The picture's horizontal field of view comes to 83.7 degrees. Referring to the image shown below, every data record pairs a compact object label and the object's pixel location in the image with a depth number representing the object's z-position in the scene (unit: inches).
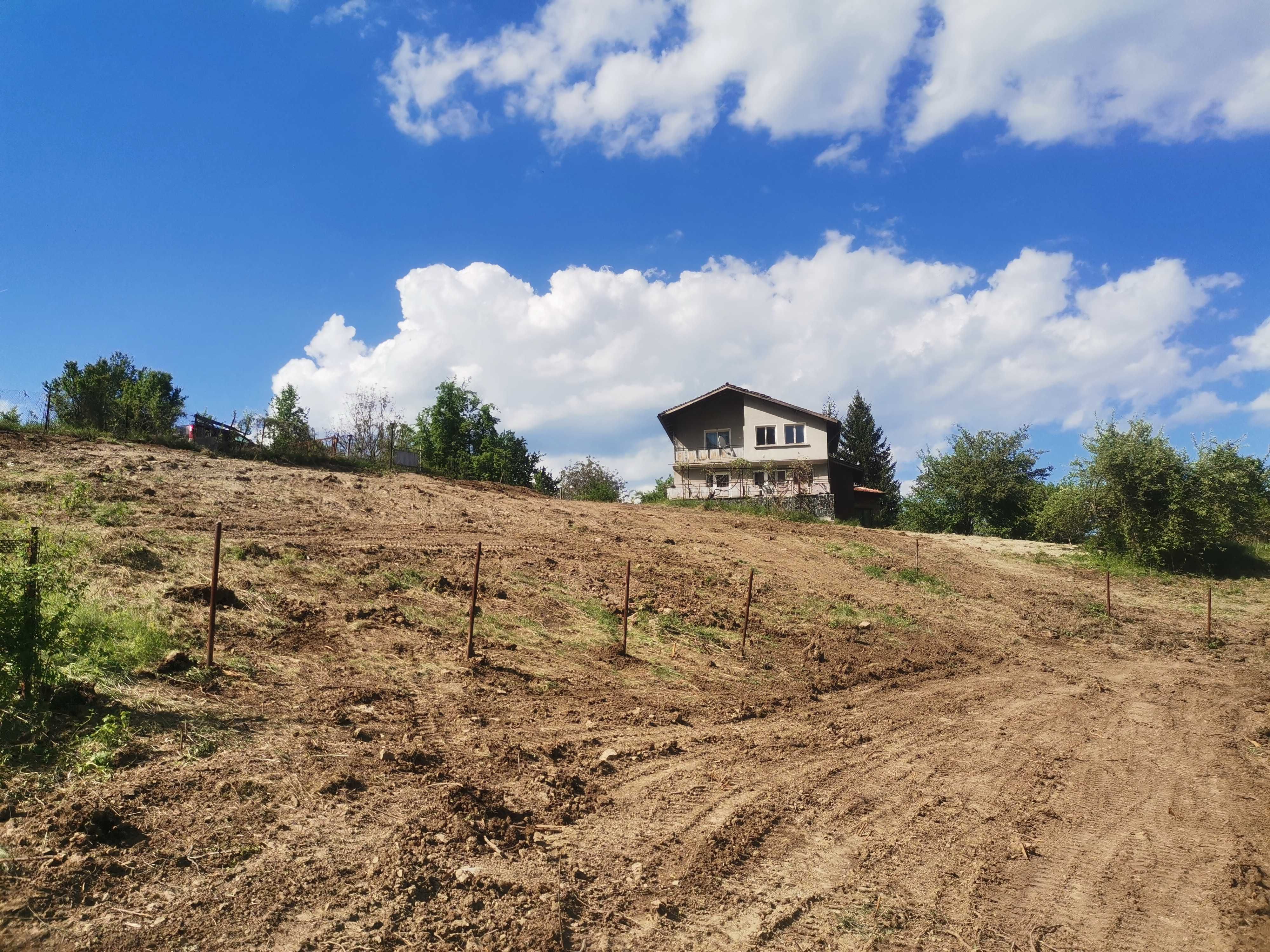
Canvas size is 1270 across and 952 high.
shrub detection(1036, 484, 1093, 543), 1130.7
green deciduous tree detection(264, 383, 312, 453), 1008.2
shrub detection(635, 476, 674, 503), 1595.7
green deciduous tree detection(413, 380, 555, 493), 1720.0
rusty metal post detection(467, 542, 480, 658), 391.9
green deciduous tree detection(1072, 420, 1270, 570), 1008.9
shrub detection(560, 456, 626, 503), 1911.9
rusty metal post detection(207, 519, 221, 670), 292.7
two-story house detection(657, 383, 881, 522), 1530.5
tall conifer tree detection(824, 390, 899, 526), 2146.9
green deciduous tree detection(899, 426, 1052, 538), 1665.8
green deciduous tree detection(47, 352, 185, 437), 920.3
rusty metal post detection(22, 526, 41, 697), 218.1
